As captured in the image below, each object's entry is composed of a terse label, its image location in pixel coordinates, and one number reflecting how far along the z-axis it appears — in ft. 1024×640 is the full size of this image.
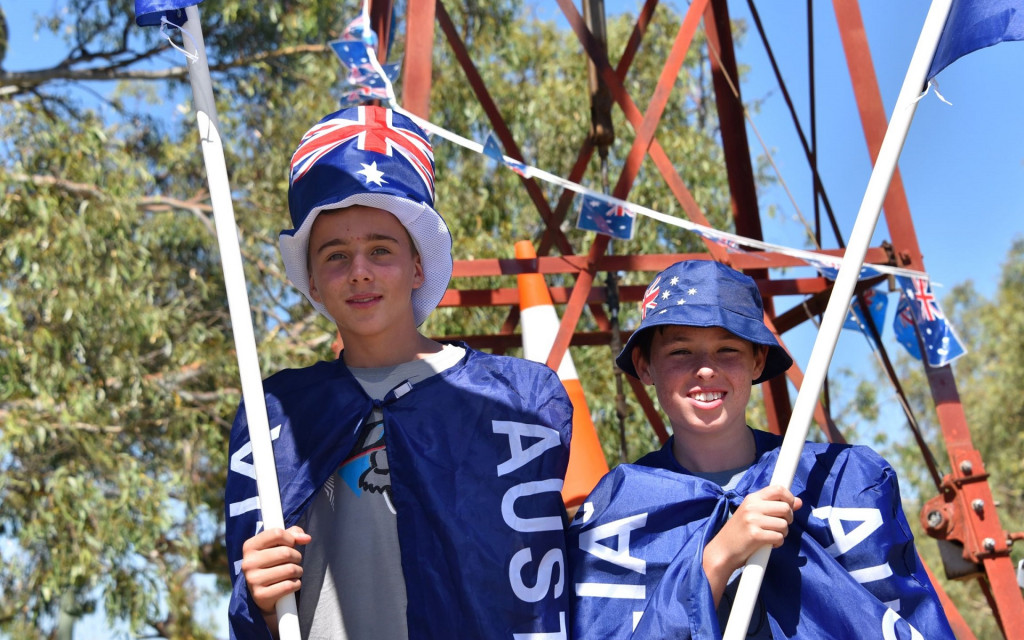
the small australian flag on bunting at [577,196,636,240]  15.43
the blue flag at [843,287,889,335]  16.21
